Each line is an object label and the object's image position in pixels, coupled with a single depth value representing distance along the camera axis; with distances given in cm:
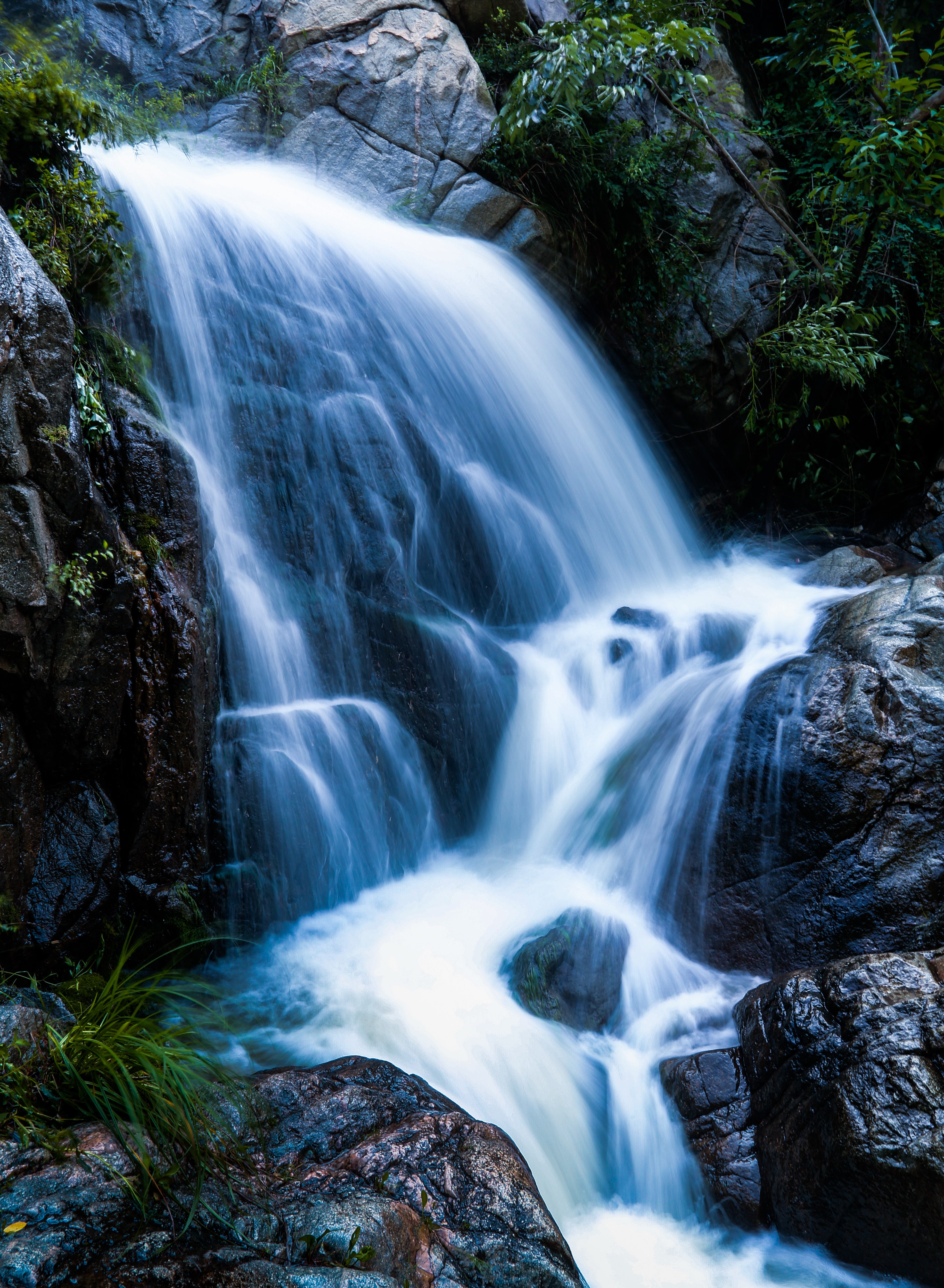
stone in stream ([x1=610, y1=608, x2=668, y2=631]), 648
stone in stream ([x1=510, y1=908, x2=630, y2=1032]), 384
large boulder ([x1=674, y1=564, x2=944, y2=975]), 391
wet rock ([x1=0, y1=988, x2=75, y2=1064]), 220
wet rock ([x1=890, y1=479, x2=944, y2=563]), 746
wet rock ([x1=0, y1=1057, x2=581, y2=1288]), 184
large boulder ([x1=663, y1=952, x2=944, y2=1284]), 267
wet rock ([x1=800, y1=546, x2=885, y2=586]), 671
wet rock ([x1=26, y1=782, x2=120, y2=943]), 334
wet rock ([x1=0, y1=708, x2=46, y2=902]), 309
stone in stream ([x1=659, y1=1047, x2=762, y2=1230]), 305
